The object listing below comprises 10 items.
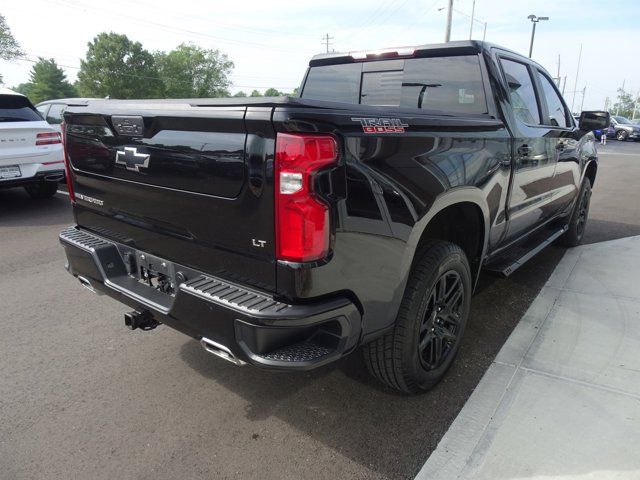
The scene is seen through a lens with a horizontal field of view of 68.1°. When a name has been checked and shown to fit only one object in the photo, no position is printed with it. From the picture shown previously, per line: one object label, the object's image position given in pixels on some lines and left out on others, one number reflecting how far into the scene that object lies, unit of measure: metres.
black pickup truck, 1.77
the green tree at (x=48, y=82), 87.69
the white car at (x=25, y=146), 6.48
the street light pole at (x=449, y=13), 27.69
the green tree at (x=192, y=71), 82.01
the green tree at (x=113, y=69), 73.81
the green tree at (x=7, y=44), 50.09
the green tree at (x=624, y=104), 116.08
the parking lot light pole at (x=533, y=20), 38.59
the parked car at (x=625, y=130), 30.30
